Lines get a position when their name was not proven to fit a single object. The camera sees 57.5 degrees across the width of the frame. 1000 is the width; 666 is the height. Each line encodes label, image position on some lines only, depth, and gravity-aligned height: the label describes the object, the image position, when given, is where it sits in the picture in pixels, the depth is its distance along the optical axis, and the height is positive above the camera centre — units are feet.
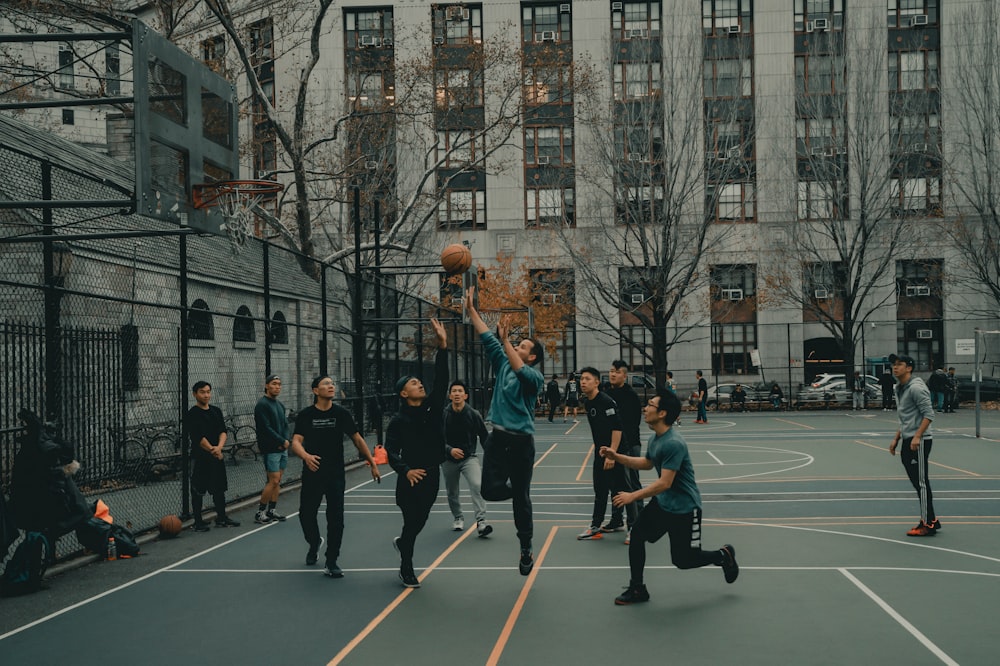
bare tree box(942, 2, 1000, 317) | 130.41 +28.00
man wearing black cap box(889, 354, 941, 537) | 32.40 -3.60
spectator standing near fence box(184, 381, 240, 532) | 36.52 -3.89
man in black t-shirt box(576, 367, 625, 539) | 32.14 -3.19
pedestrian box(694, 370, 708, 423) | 102.81 -6.69
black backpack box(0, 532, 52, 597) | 26.40 -6.32
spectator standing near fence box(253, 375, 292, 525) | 38.52 -3.91
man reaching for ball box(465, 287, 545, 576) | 24.91 -2.49
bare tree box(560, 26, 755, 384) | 125.70 +23.60
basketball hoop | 32.86 +5.92
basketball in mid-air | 36.24 +3.41
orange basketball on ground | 35.04 -6.84
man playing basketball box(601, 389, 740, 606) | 23.22 -4.23
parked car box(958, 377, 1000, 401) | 125.29 -7.10
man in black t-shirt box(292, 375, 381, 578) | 27.76 -3.49
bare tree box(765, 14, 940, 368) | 134.10 +24.56
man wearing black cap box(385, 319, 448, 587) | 25.66 -3.03
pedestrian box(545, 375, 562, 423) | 111.45 -6.53
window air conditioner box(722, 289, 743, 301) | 155.70 +7.69
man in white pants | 35.24 -3.76
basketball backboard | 28.14 +7.50
